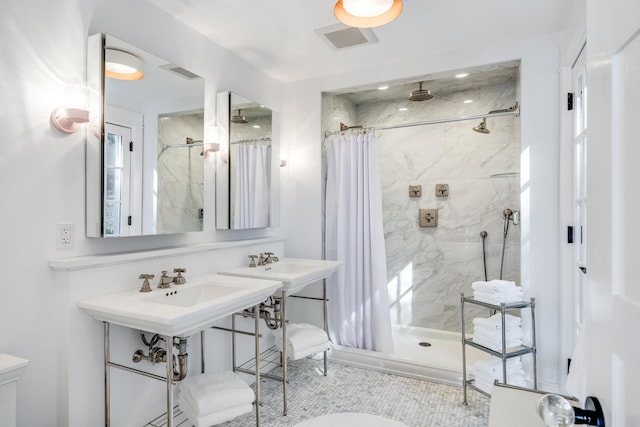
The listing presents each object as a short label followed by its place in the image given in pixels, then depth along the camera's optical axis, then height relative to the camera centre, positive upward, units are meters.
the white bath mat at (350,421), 1.59 -0.94
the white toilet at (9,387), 1.28 -0.63
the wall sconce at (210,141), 2.42 +0.49
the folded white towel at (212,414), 1.67 -0.97
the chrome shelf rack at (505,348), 2.20 -0.87
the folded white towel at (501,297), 2.30 -0.55
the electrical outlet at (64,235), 1.64 -0.10
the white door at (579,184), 2.06 +0.17
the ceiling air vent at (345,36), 2.38 +1.21
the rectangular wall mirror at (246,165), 2.58 +0.36
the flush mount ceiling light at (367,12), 1.59 +0.91
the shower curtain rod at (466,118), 2.65 +0.74
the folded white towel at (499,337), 2.30 -0.81
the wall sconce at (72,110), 1.61 +0.46
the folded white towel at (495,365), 2.29 -0.99
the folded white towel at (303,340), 2.47 -0.90
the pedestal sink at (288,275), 2.28 -0.43
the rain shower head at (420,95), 3.15 +1.04
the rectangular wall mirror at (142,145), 1.77 +0.38
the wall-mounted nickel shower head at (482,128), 3.25 +0.77
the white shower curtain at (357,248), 3.04 -0.31
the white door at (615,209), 0.53 +0.00
